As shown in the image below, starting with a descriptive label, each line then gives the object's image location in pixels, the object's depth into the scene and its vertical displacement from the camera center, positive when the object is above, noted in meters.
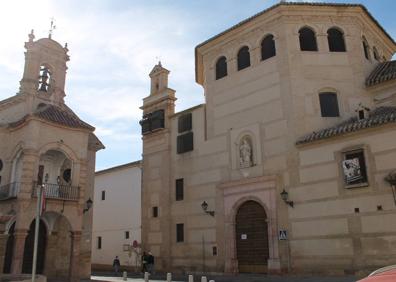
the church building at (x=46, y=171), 17.77 +4.40
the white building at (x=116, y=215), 29.27 +3.39
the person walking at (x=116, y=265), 26.21 -0.37
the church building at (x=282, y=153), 15.95 +4.86
